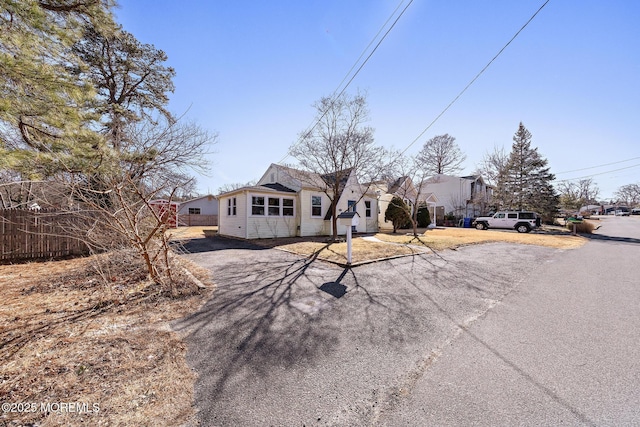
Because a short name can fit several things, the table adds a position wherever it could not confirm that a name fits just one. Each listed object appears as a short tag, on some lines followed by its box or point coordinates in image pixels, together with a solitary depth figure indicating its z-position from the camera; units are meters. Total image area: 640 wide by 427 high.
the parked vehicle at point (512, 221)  21.31
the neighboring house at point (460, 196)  33.19
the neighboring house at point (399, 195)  18.08
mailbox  7.43
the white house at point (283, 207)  13.89
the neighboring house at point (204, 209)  29.46
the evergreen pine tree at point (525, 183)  27.44
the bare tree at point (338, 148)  11.96
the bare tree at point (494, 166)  33.00
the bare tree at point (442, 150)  30.50
